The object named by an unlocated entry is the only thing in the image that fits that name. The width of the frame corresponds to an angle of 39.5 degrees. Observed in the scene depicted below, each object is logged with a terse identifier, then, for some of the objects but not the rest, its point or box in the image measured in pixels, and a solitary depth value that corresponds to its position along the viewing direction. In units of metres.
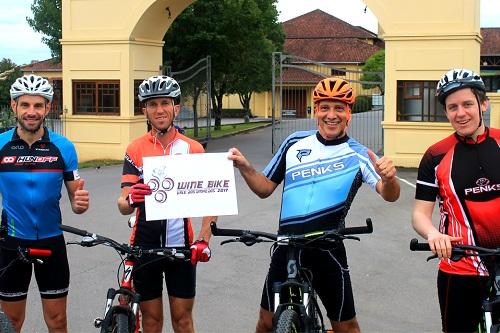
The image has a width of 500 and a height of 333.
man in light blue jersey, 4.12
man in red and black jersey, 3.71
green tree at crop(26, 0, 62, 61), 35.19
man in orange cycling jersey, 4.40
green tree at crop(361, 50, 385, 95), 51.28
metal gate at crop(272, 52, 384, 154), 21.68
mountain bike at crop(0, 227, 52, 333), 4.14
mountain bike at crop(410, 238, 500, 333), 3.42
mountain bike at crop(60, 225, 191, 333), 3.79
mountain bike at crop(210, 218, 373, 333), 3.74
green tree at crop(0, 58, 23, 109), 48.03
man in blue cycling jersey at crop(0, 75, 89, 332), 4.55
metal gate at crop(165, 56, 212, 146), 22.52
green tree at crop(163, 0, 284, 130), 26.66
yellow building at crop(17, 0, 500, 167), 16.67
